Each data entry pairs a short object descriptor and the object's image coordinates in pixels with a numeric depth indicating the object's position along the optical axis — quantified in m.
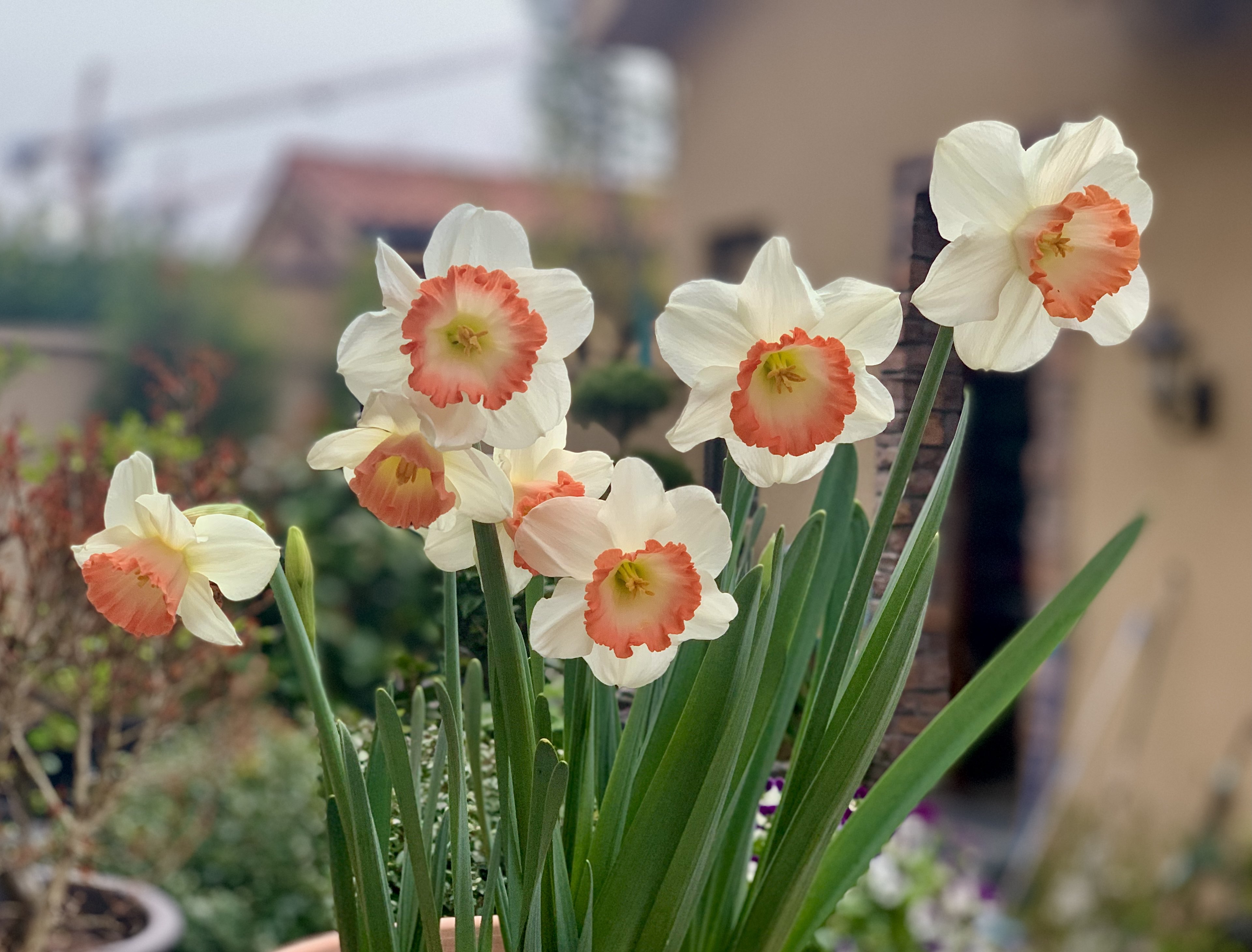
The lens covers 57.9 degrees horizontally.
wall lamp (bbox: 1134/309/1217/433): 2.67
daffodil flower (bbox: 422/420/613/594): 0.48
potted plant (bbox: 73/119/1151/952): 0.44
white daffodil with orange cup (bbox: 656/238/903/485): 0.44
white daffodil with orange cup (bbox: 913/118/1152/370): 0.45
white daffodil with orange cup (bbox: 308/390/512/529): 0.42
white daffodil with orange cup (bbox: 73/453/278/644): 0.45
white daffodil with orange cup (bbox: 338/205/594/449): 0.42
